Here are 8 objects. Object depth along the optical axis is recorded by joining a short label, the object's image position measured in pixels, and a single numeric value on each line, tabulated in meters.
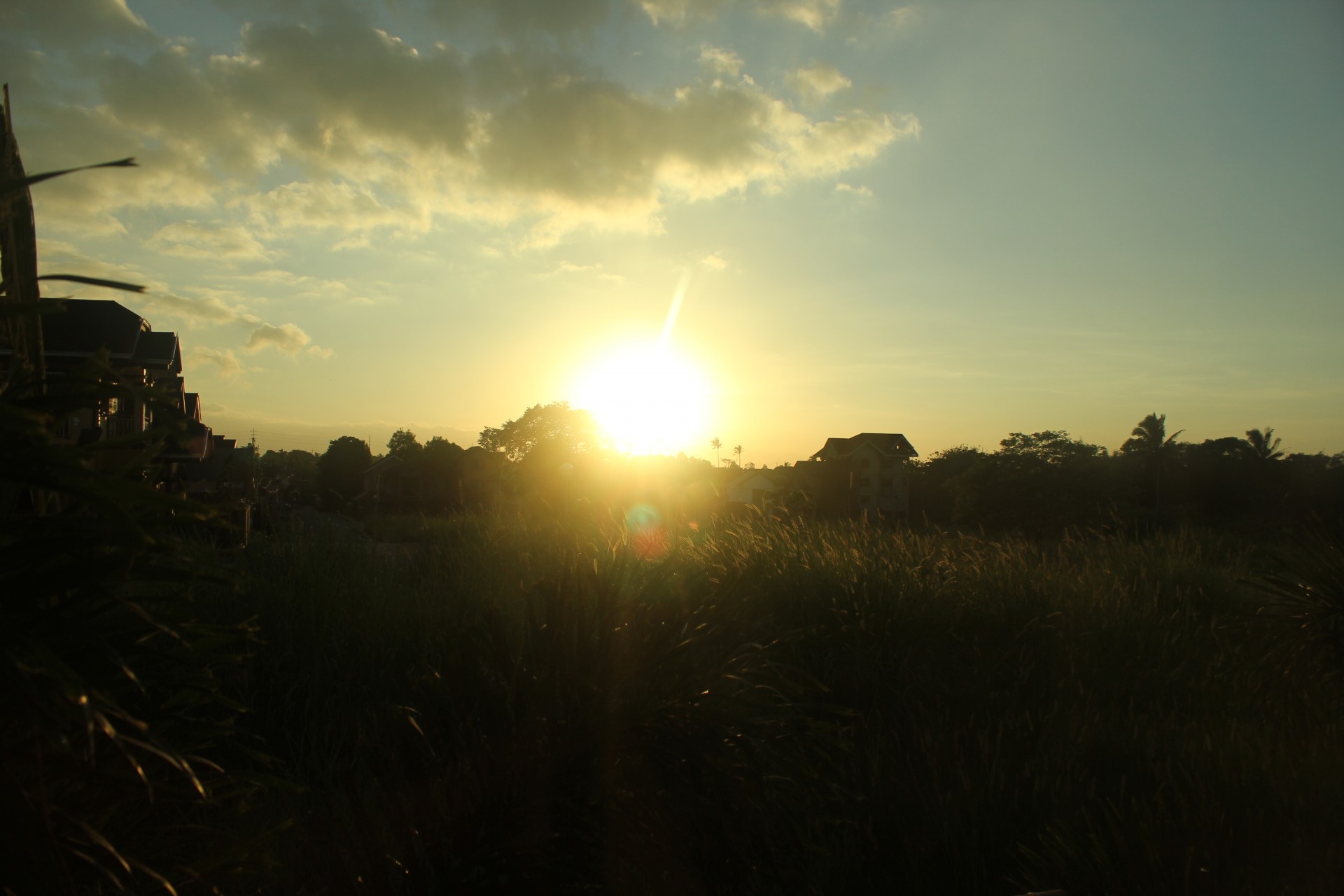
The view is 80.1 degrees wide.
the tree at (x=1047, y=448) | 55.41
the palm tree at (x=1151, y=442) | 59.59
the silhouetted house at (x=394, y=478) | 50.53
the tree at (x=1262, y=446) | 51.22
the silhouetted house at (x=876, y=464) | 67.50
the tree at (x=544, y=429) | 68.25
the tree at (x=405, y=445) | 57.34
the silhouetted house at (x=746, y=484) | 60.72
